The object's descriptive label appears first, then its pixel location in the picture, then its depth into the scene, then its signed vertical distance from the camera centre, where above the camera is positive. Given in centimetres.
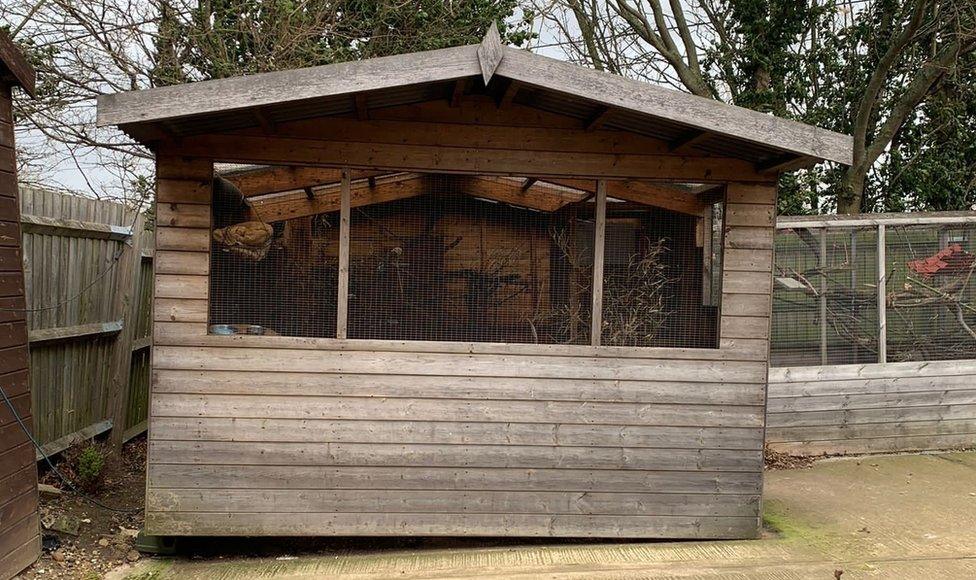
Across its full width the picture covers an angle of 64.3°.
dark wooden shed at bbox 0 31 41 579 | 379 -47
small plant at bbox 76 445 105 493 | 511 -123
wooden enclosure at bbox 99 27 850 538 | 445 -46
